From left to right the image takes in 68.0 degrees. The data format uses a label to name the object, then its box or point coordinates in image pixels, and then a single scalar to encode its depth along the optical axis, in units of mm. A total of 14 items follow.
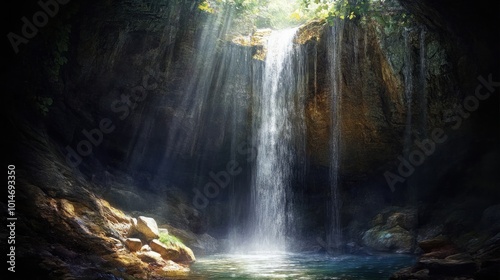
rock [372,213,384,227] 15751
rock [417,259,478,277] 6480
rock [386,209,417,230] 14866
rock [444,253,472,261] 7030
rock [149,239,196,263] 9305
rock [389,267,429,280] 6661
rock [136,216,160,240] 9672
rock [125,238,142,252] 8984
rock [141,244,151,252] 9104
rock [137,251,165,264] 8687
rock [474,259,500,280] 5504
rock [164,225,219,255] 13594
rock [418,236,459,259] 7859
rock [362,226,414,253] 13852
